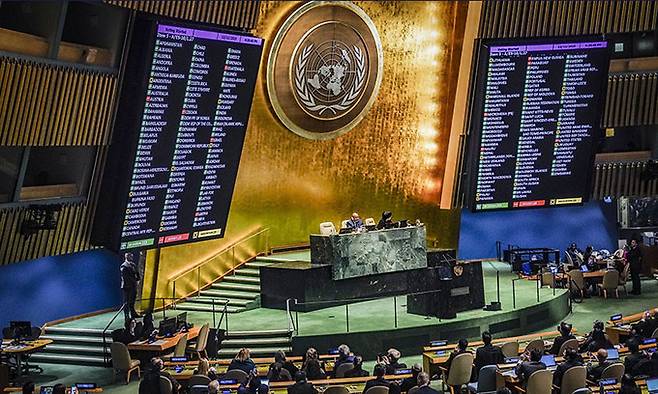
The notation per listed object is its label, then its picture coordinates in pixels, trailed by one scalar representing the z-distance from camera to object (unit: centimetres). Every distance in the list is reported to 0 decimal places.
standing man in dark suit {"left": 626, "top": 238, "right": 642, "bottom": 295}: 2611
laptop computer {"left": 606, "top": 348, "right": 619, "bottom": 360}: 1616
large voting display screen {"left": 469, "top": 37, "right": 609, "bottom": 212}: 2317
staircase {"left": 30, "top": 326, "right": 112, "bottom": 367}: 2078
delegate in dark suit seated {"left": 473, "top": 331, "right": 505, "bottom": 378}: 1675
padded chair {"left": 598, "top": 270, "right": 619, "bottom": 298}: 2588
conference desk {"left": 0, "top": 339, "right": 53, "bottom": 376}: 1900
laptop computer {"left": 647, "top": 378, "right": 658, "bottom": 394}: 1325
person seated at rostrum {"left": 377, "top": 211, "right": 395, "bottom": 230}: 2423
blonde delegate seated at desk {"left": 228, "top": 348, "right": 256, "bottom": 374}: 1630
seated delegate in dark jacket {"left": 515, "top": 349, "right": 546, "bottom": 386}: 1520
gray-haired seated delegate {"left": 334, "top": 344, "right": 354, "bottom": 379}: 1672
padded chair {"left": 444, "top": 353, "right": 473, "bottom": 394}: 1700
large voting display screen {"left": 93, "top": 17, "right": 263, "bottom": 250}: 1930
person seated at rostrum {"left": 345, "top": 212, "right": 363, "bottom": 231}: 2392
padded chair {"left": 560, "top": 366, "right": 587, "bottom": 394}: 1500
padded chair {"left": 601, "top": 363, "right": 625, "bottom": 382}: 1525
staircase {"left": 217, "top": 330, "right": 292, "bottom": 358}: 2063
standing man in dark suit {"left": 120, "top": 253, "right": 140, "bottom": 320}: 2195
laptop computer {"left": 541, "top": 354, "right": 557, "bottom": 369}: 1581
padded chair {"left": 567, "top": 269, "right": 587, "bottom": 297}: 2597
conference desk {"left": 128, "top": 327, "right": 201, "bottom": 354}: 1934
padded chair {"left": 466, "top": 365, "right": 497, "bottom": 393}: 1570
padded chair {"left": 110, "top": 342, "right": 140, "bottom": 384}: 1886
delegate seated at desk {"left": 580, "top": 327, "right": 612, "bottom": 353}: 1734
